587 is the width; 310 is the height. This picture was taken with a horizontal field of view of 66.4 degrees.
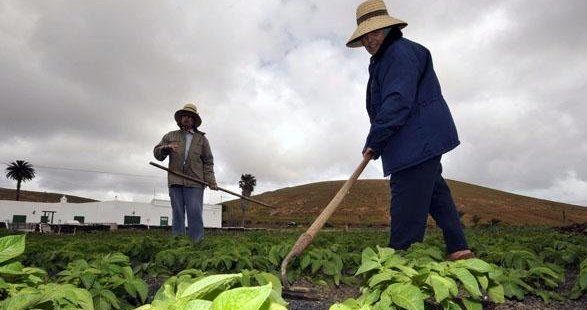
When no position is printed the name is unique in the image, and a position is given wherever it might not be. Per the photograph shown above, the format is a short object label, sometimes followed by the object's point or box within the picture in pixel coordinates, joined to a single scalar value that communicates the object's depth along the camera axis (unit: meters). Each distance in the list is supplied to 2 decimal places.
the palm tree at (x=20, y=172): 81.75
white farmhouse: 63.62
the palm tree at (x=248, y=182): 87.38
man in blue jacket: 3.80
